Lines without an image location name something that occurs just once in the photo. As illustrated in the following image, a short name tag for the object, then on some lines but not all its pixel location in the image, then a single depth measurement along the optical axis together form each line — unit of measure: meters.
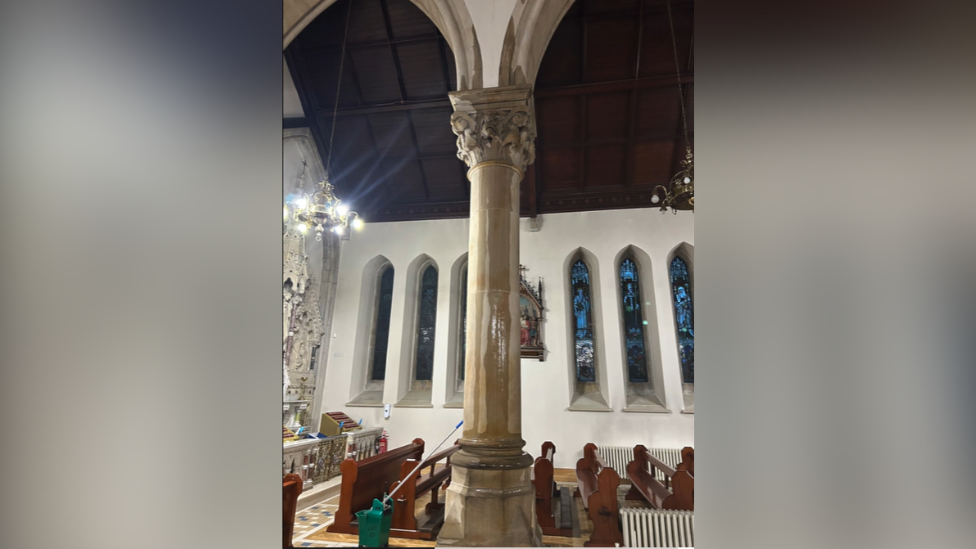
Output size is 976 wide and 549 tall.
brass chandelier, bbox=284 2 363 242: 7.23
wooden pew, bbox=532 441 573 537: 5.05
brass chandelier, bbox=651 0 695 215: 6.29
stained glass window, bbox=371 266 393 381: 11.16
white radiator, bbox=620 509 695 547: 4.21
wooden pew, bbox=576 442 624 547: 4.18
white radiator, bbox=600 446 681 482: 9.20
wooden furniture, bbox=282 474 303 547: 3.19
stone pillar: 3.47
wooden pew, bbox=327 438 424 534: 4.33
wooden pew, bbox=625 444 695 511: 4.36
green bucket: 3.44
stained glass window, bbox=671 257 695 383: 10.07
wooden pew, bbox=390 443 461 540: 4.52
